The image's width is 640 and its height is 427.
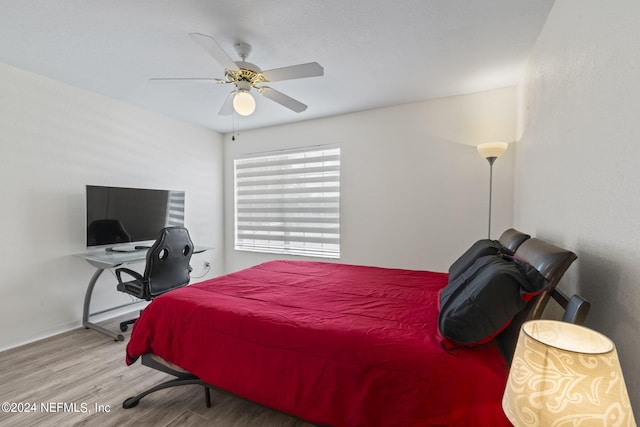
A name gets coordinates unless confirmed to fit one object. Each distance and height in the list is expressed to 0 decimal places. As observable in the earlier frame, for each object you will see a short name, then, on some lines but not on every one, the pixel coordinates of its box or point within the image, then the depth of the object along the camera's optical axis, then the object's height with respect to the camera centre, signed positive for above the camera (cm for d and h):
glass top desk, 272 -57
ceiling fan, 190 +92
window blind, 402 +2
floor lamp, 272 +54
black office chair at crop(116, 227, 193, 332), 267 -64
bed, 113 -67
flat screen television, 299 -14
